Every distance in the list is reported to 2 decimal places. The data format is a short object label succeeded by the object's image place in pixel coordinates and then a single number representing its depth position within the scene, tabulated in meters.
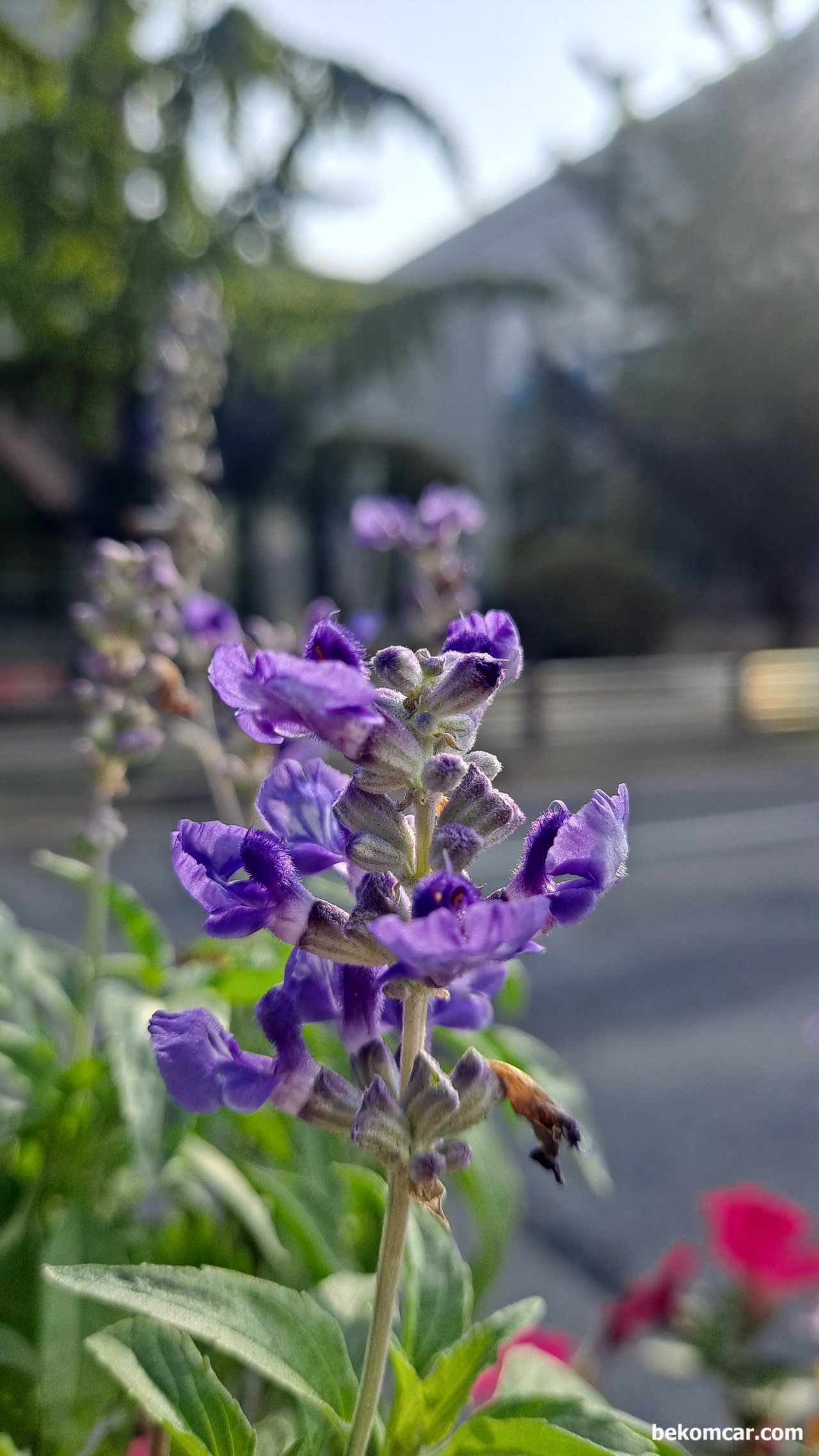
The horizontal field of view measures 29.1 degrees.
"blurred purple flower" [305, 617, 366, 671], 0.17
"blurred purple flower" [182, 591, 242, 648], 0.37
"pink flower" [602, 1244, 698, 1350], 0.33
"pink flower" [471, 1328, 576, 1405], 0.26
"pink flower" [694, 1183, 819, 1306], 0.32
